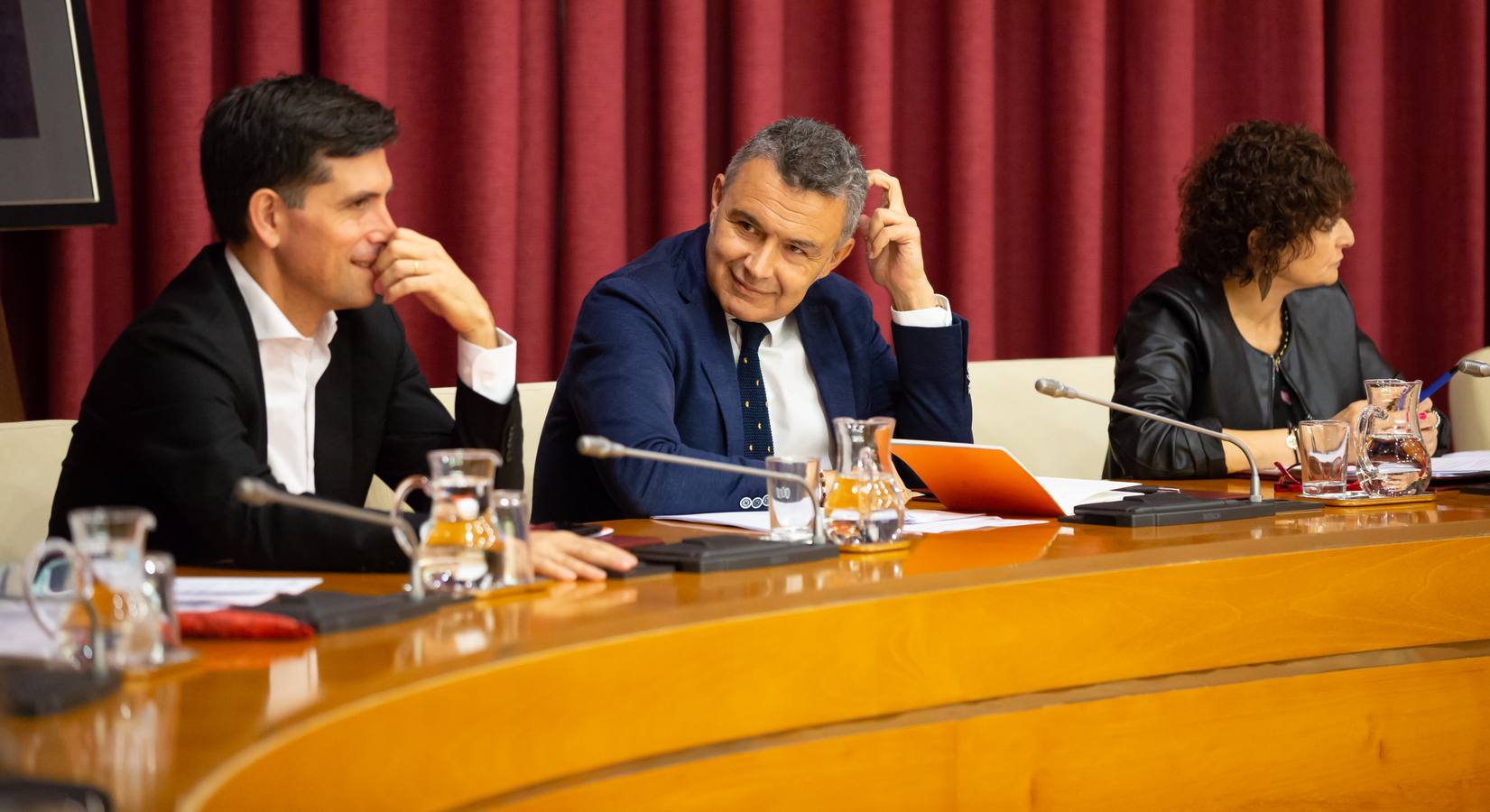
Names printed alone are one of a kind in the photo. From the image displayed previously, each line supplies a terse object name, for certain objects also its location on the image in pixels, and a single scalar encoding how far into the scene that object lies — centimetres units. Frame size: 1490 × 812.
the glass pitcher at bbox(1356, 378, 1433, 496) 483
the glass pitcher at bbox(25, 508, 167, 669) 371
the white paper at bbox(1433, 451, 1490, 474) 509
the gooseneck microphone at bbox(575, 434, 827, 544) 414
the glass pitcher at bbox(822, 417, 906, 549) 436
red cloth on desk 385
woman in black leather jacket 572
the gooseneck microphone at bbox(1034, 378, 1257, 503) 461
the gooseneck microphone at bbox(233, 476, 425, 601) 394
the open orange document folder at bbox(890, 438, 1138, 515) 465
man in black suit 442
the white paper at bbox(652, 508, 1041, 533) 458
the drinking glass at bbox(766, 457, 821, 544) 438
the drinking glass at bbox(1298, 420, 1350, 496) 481
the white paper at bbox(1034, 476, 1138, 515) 474
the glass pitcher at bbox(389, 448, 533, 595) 404
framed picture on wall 533
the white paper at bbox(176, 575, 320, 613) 396
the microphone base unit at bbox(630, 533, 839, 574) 420
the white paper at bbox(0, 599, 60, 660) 376
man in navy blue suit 499
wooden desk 362
